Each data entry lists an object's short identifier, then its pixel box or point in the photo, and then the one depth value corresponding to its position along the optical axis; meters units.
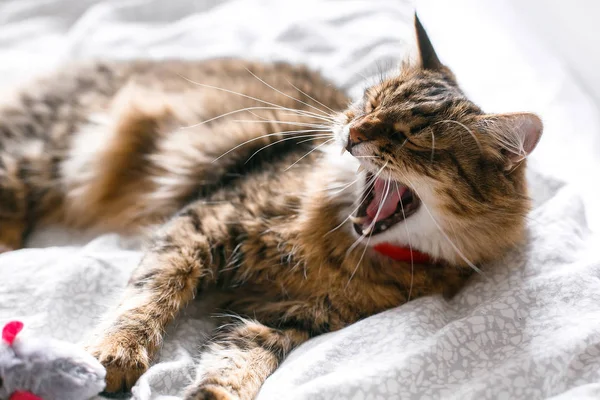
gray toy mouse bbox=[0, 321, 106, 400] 0.42
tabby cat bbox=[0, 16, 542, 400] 0.48
